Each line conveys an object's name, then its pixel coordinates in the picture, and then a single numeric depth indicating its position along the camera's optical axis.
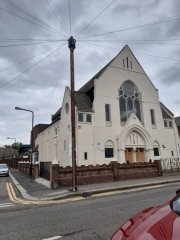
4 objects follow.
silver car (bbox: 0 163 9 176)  30.97
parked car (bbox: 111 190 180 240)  2.55
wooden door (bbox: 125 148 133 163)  28.87
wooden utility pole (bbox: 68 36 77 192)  13.53
